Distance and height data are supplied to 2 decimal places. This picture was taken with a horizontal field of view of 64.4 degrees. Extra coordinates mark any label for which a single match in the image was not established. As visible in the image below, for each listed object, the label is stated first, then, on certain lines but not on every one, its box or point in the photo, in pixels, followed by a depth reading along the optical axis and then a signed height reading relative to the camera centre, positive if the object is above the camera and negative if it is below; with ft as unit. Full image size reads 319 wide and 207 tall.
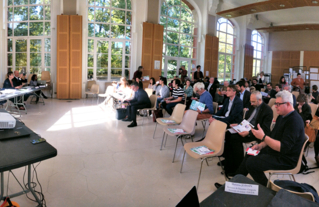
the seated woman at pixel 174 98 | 23.20 -1.72
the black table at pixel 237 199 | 4.83 -2.29
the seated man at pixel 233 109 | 14.02 -1.50
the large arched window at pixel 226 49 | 54.95 +7.32
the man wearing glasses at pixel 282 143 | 8.75 -2.09
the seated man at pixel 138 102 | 22.16 -2.04
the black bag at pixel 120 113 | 24.14 -3.37
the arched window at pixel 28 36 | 39.17 +6.20
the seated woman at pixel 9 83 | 27.22 -0.87
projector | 9.23 -1.72
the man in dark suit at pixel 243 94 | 18.55 -0.92
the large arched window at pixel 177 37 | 44.86 +8.03
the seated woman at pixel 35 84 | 30.25 -1.00
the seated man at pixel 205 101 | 18.10 -1.44
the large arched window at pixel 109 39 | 39.40 +6.19
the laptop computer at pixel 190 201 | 4.46 -2.12
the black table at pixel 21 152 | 6.51 -2.17
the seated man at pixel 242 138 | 12.09 -2.82
